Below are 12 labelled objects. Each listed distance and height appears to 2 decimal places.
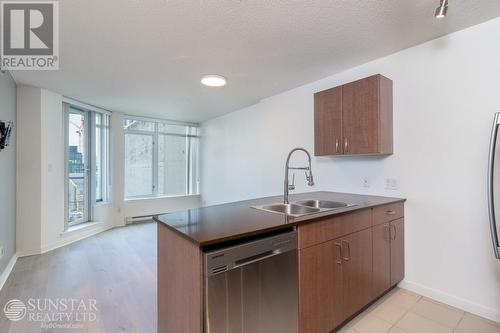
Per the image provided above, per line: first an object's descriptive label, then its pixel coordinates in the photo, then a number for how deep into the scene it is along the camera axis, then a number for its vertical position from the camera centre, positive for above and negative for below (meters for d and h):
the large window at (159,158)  5.43 +0.20
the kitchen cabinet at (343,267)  1.53 -0.75
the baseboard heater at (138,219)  5.21 -1.18
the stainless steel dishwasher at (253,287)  1.16 -0.64
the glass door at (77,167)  4.14 +0.00
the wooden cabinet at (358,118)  2.29 +0.50
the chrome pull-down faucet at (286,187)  2.11 -0.19
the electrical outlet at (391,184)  2.44 -0.18
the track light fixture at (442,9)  1.36 +0.90
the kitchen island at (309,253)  1.24 -0.59
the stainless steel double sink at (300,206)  2.07 -0.36
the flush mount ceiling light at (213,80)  2.82 +1.04
